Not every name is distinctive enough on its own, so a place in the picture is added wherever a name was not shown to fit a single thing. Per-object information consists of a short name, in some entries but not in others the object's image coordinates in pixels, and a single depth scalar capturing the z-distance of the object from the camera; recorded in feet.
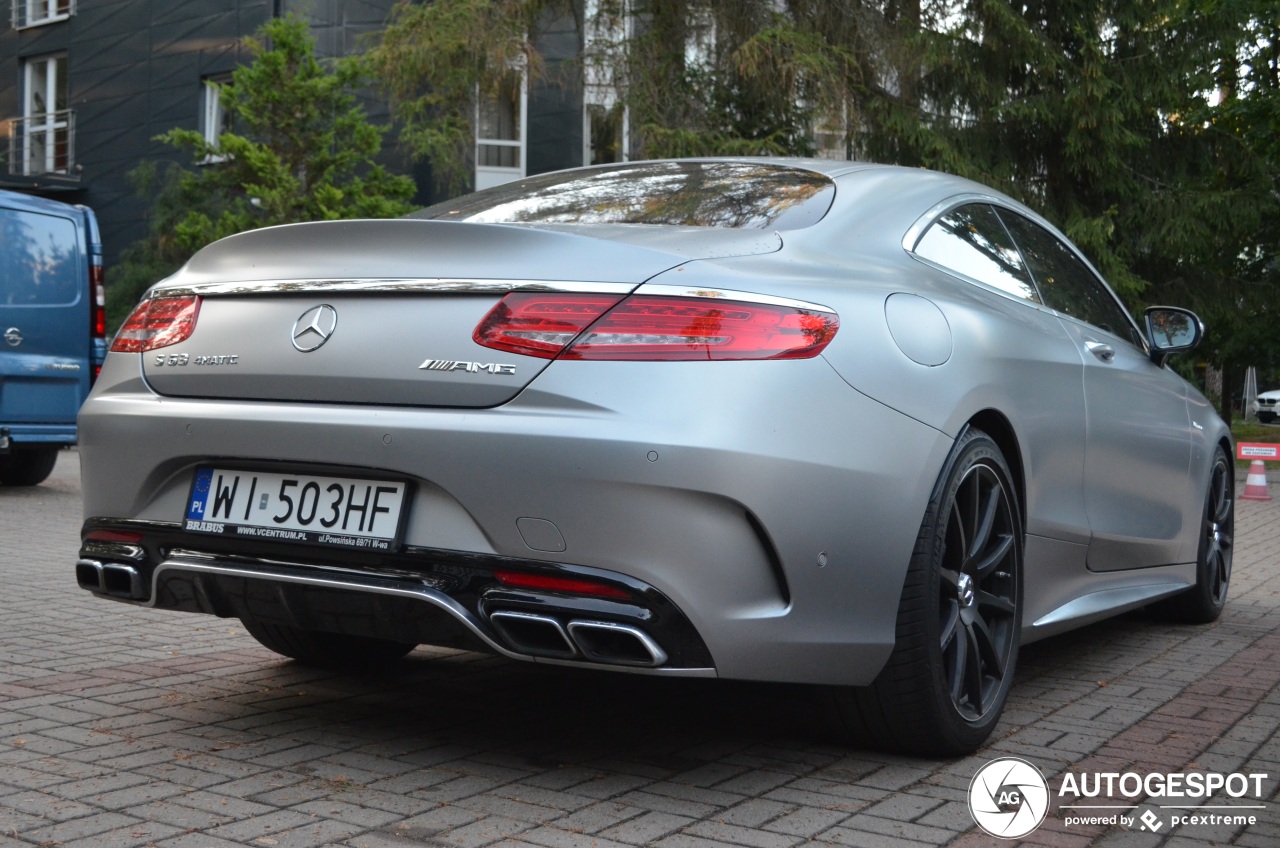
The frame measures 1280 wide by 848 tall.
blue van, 35.04
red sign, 45.96
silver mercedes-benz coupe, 9.75
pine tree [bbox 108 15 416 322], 68.85
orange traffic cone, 44.49
